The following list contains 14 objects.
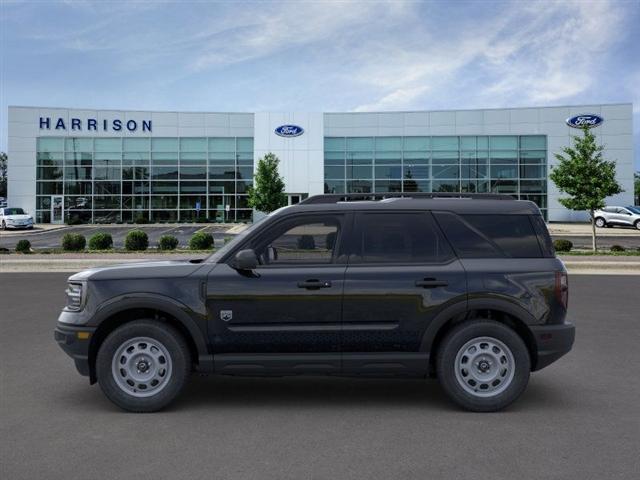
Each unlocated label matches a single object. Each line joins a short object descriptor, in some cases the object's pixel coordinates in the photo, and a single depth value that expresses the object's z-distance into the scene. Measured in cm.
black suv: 518
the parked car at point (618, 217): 4112
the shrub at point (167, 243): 2397
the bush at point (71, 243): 2398
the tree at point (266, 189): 4503
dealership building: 4947
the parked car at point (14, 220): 4269
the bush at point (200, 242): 2395
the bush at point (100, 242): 2439
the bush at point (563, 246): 2368
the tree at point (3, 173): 13450
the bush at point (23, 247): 2341
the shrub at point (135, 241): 2394
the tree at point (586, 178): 2583
